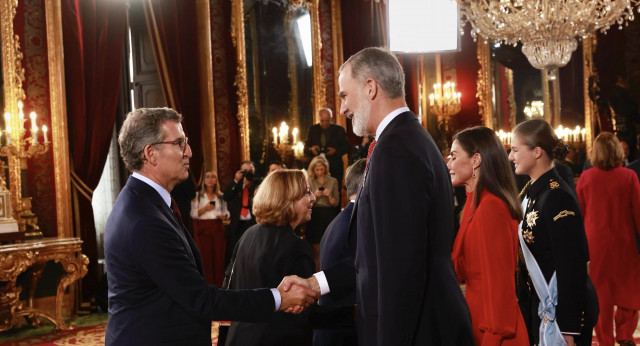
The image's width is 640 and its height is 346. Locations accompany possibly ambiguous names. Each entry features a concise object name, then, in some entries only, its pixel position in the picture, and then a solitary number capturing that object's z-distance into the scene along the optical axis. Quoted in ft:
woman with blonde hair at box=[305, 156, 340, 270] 26.43
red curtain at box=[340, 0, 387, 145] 35.76
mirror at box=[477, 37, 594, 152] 40.11
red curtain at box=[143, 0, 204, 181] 26.17
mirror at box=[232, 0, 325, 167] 29.09
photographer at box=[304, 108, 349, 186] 28.90
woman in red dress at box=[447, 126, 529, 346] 8.02
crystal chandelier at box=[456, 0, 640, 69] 23.98
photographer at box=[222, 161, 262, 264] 25.67
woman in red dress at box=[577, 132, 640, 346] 15.83
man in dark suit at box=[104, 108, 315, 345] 6.98
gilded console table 18.56
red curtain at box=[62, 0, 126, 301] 23.11
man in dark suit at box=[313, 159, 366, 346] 8.96
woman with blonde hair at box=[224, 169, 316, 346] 8.90
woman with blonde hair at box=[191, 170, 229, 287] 25.35
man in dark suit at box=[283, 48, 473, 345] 6.08
